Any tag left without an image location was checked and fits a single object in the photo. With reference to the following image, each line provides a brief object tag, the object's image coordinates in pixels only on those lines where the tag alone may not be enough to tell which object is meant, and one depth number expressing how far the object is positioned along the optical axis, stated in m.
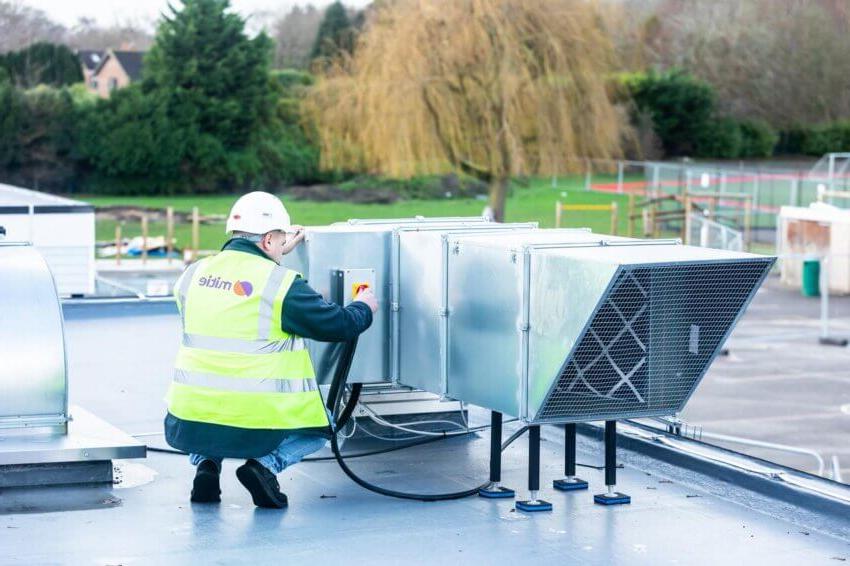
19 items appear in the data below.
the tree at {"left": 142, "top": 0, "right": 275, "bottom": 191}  64.31
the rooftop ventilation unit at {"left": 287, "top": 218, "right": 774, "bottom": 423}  5.74
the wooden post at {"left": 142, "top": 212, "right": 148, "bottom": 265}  38.49
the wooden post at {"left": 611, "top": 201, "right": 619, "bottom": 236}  42.57
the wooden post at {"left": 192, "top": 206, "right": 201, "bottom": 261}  41.46
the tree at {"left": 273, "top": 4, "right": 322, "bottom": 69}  77.56
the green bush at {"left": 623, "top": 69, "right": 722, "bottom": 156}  59.55
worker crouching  6.03
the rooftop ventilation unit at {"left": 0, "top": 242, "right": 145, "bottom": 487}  6.39
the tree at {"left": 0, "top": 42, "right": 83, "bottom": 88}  64.62
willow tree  44.41
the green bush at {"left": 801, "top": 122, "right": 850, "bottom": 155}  41.34
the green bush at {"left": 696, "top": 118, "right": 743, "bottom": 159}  60.61
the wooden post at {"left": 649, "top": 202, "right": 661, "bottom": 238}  42.61
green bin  34.31
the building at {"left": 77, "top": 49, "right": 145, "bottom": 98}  81.12
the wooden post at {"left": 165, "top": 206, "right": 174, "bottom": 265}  41.43
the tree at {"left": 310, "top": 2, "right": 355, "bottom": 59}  72.81
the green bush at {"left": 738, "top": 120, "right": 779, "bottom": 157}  54.34
